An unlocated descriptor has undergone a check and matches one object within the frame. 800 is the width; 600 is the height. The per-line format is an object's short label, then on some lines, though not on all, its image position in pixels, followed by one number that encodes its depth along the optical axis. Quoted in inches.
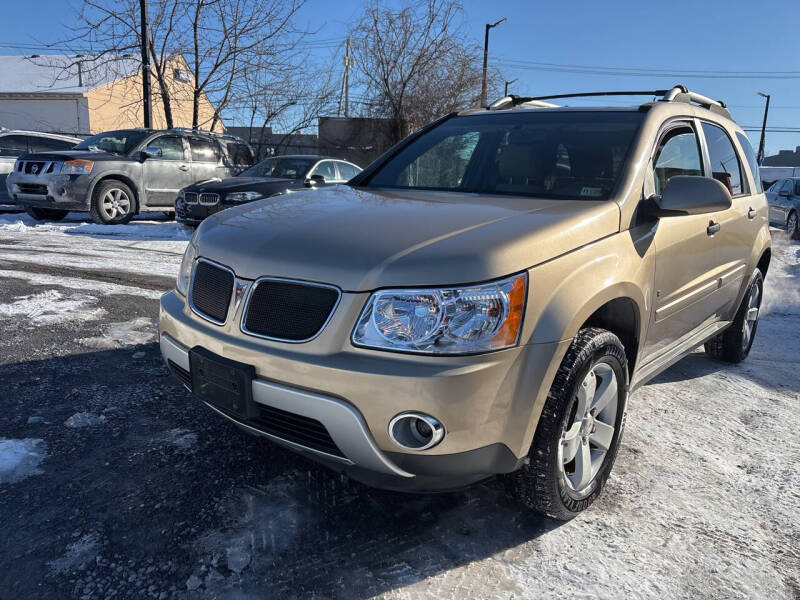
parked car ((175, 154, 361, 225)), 363.3
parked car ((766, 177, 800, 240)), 569.3
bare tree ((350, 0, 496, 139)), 838.5
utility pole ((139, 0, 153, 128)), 601.3
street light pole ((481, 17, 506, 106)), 851.0
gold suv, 76.9
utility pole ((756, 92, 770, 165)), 1729.3
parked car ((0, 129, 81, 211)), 502.3
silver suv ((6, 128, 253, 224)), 405.7
